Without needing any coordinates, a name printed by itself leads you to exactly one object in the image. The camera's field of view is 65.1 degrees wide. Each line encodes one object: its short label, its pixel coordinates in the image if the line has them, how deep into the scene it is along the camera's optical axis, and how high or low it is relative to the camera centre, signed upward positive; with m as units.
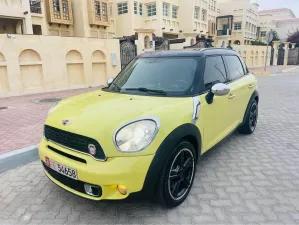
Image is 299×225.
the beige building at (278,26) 46.19 +5.59
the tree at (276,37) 45.01 +3.19
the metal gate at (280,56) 35.24 -0.39
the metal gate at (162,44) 16.36 +0.82
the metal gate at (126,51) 14.15 +0.32
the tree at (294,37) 42.06 +2.78
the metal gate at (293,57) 36.88 -0.59
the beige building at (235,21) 38.34 +5.45
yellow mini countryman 2.11 -0.72
